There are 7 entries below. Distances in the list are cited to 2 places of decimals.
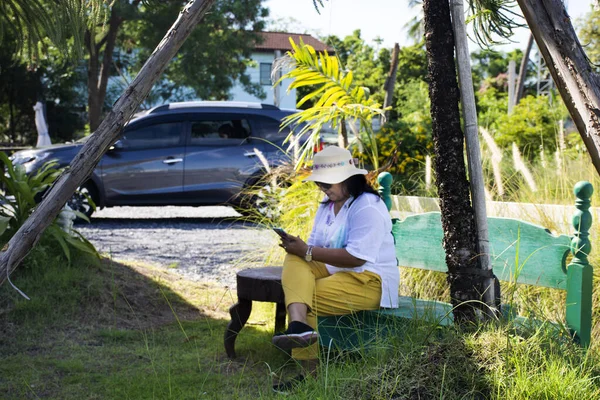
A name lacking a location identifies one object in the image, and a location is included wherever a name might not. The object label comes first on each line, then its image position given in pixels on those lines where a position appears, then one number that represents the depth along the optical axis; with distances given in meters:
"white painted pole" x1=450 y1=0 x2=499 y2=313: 3.75
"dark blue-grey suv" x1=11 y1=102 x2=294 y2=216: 11.91
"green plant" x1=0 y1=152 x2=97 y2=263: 6.06
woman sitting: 4.23
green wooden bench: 3.88
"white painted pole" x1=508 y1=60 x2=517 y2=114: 21.95
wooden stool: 4.54
